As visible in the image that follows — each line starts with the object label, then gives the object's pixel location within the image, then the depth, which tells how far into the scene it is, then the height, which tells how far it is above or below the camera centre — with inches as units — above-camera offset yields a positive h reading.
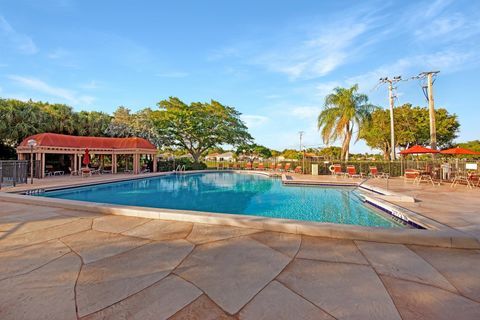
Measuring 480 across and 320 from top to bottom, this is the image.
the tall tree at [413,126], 951.6 +160.9
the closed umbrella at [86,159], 589.1 +14.2
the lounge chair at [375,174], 589.1 -28.4
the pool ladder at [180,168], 875.1 -15.8
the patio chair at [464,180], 385.4 -31.8
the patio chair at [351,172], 587.8 -22.5
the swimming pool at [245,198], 273.3 -58.6
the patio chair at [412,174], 451.1 -23.5
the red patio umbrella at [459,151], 446.3 +24.3
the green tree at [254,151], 1128.2 +70.0
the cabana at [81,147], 587.2 +50.8
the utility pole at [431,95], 550.0 +172.7
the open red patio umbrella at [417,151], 461.4 +26.2
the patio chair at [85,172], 584.2 -20.3
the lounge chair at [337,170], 644.7 -20.4
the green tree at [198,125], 956.0 +172.0
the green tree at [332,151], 1805.5 +102.0
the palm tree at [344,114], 755.4 +168.7
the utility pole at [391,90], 706.3 +232.9
